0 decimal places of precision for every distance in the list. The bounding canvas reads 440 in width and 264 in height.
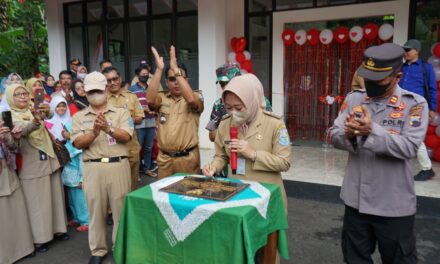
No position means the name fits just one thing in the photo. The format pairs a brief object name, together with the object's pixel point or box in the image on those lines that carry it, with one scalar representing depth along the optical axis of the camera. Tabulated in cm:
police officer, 199
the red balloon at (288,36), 698
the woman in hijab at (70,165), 395
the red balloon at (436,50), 569
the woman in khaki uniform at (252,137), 230
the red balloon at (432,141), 579
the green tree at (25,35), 1108
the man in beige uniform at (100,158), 311
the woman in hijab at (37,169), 336
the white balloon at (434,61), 567
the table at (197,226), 190
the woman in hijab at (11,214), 323
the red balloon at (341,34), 656
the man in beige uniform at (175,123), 334
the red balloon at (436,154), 583
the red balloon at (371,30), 630
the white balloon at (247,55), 728
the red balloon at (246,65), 725
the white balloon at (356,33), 640
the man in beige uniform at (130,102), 421
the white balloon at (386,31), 617
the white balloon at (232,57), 730
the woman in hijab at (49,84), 684
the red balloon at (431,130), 577
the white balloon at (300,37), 687
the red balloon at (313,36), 680
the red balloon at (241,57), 727
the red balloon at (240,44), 724
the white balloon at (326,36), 665
